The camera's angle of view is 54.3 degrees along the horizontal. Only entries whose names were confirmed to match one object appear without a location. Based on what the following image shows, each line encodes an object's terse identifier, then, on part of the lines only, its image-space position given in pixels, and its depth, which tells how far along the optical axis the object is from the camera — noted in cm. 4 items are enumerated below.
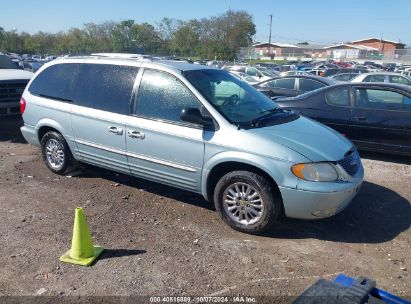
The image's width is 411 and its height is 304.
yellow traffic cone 368
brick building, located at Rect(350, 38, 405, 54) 11362
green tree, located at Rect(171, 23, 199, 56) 6231
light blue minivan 410
